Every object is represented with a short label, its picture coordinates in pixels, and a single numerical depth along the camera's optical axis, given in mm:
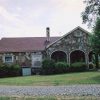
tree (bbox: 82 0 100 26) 14532
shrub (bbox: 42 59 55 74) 18574
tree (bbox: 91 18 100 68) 14139
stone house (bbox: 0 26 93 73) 19825
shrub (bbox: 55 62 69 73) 18536
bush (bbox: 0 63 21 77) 17923
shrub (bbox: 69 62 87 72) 18962
